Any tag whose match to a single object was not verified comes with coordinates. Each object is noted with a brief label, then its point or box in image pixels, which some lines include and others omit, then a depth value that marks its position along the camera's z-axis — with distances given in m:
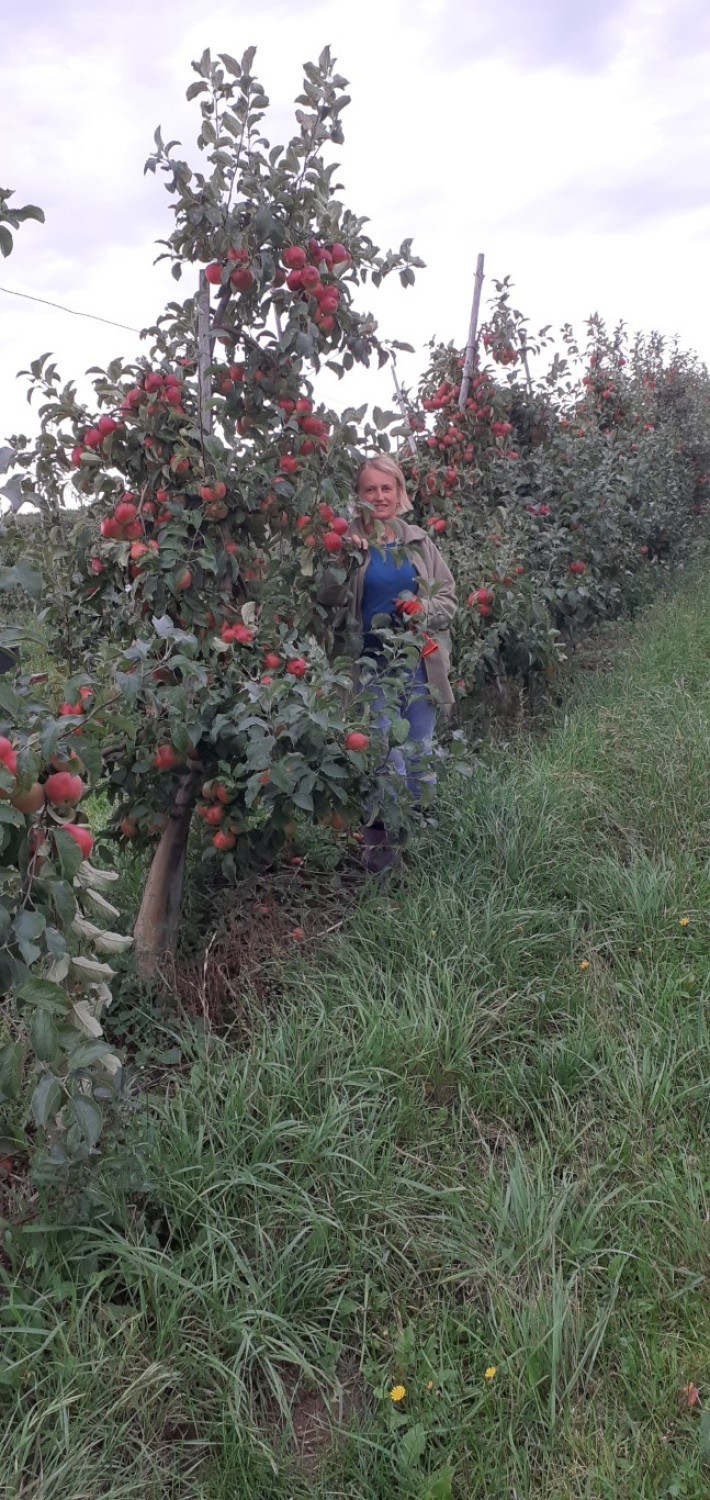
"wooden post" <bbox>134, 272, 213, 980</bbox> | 2.94
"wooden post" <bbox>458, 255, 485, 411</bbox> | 5.55
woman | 3.13
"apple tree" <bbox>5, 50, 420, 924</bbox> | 2.77
